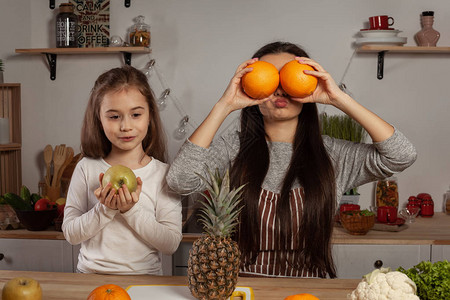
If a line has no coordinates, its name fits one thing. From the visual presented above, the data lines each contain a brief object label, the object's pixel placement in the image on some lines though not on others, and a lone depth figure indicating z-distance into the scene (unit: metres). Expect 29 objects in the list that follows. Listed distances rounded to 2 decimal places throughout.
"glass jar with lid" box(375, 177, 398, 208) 2.52
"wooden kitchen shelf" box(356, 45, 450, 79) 2.51
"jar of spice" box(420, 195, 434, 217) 2.54
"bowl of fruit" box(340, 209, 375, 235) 2.13
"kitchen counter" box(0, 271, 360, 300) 1.14
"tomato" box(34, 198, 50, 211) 2.18
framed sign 2.72
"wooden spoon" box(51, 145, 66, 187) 2.62
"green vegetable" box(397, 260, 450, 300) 0.95
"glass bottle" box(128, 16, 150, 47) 2.62
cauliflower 0.94
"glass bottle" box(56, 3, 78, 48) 2.64
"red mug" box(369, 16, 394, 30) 2.49
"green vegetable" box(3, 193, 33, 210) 2.13
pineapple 1.04
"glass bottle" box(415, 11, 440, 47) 2.57
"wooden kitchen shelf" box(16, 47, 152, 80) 2.59
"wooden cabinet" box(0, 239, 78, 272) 2.20
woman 1.34
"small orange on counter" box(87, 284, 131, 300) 0.96
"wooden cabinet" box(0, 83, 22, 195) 2.54
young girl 1.35
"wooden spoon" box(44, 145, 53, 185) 2.73
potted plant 2.50
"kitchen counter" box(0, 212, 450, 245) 2.11
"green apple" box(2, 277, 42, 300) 0.99
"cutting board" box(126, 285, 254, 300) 1.12
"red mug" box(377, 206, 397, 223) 2.29
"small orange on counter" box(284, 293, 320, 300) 0.95
